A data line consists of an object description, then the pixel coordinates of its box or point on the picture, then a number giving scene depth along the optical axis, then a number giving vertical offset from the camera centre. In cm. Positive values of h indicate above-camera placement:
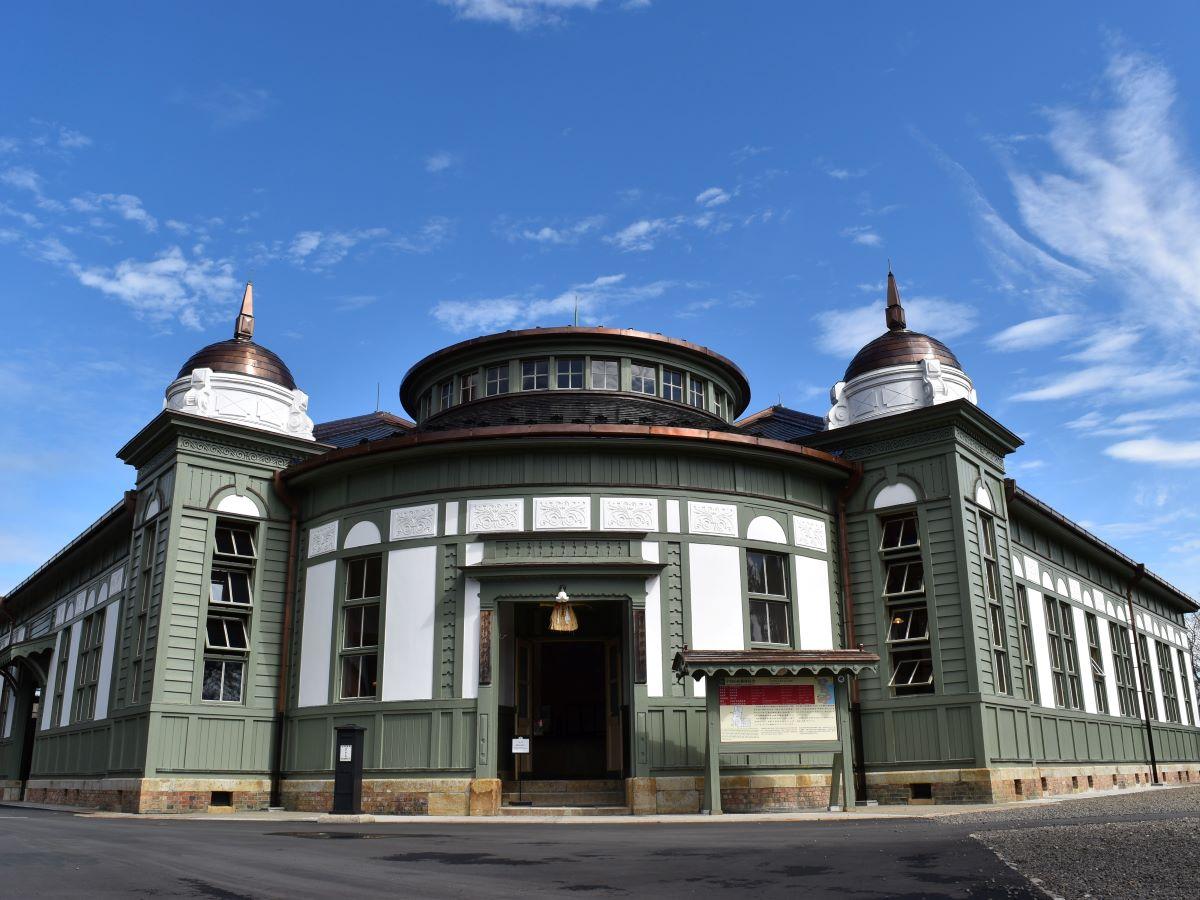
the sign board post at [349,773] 1934 -7
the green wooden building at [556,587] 1953 +336
